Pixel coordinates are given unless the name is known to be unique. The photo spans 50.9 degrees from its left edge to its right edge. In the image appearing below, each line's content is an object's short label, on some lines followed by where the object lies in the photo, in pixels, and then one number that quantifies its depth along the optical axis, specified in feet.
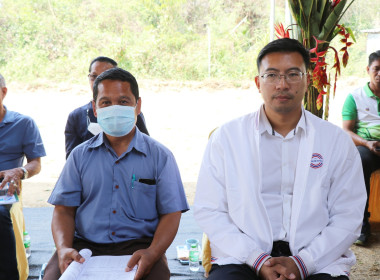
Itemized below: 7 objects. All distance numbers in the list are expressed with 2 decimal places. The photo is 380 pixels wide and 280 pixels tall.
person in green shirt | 11.30
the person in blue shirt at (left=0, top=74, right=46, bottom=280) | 8.73
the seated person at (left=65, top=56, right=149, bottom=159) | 10.01
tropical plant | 8.89
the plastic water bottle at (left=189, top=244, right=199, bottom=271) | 9.39
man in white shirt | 5.72
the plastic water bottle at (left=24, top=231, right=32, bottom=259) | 9.99
